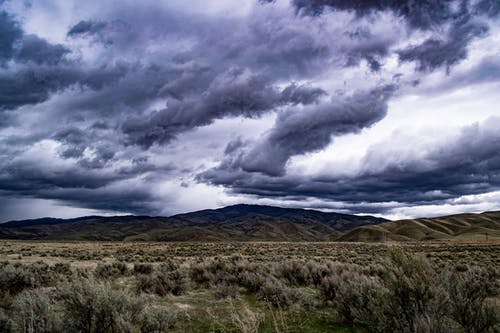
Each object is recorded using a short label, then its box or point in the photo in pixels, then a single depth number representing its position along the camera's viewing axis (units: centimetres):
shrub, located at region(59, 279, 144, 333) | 734
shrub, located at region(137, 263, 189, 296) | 1516
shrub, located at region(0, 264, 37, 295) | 1473
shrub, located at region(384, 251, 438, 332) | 700
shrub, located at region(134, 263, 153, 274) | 2124
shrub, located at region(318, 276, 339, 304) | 1368
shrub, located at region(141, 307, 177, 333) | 834
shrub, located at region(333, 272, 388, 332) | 765
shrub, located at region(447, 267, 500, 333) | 723
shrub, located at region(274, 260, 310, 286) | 1820
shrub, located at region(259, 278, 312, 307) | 1265
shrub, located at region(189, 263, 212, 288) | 1852
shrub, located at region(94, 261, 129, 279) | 2019
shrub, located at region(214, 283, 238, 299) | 1444
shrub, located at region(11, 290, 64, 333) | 725
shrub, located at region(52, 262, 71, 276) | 2005
